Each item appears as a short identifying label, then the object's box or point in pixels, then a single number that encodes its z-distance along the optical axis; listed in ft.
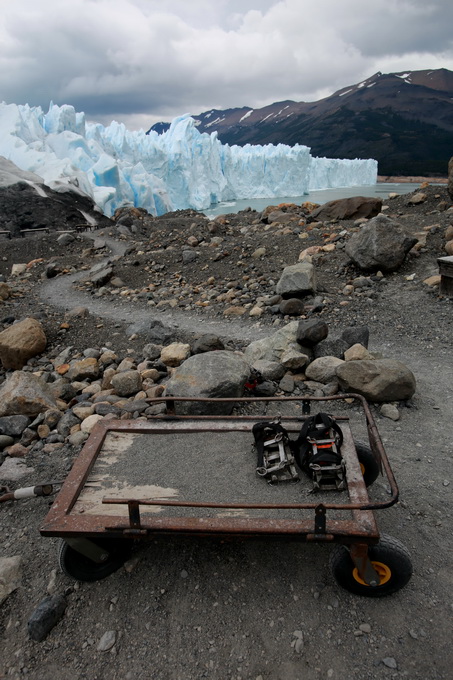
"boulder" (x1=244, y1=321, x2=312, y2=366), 16.17
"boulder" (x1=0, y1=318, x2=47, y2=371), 20.07
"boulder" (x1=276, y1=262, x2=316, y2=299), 23.77
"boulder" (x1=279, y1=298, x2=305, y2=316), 22.40
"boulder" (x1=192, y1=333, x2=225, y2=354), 16.97
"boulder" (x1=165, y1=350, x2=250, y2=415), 12.05
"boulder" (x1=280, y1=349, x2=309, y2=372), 15.49
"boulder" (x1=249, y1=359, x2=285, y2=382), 15.16
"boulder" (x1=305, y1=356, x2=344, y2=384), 14.80
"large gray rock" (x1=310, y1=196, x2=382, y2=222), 40.57
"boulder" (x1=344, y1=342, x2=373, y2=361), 15.06
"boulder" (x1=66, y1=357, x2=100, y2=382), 17.11
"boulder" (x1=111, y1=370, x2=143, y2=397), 14.80
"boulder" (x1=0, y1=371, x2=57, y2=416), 13.50
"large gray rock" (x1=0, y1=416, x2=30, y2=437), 12.81
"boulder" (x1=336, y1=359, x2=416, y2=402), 12.90
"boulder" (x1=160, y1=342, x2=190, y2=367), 16.98
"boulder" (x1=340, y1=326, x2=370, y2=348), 16.25
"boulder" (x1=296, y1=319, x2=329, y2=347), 16.21
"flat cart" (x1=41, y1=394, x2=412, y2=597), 6.81
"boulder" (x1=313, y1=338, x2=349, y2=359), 16.05
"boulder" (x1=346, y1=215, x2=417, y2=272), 24.95
